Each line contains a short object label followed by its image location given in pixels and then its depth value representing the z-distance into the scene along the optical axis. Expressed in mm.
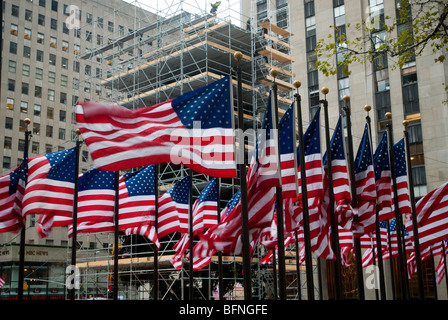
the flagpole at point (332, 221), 17220
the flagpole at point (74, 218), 17750
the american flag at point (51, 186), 18453
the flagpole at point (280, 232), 13562
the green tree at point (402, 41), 16828
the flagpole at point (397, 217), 20047
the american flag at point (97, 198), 19172
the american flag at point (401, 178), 20562
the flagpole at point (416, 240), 20325
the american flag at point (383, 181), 19484
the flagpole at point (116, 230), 17170
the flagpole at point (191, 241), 18400
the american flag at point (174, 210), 20172
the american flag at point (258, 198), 14099
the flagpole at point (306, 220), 15772
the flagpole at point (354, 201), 17520
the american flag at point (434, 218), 21062
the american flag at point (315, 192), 17297
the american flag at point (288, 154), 15711
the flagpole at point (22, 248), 17972
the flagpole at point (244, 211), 12492
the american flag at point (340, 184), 17967
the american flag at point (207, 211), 21000
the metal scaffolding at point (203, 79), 41156
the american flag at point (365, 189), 17688
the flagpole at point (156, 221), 17508
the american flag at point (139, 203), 19766
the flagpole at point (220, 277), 17286
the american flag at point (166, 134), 12922
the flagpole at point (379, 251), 19469
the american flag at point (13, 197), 18734
